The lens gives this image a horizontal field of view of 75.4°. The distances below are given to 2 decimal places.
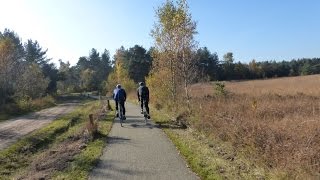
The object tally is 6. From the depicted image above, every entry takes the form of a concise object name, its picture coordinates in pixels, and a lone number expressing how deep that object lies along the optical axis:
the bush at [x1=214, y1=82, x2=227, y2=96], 13.66
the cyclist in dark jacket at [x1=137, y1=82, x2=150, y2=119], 10.40
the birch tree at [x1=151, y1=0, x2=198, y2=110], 11.92
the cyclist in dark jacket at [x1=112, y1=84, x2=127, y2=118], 10.15
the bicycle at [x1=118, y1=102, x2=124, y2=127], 9.98
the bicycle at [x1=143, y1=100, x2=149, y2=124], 9.96
